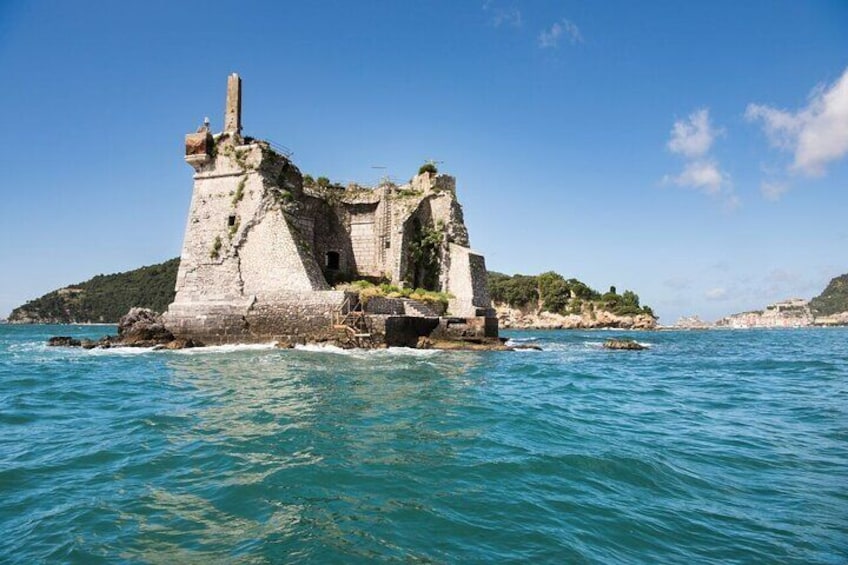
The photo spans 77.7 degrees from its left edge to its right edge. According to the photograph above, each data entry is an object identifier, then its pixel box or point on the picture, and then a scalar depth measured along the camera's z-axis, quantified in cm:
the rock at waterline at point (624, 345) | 2770
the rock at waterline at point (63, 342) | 2543
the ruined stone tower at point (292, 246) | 2255
